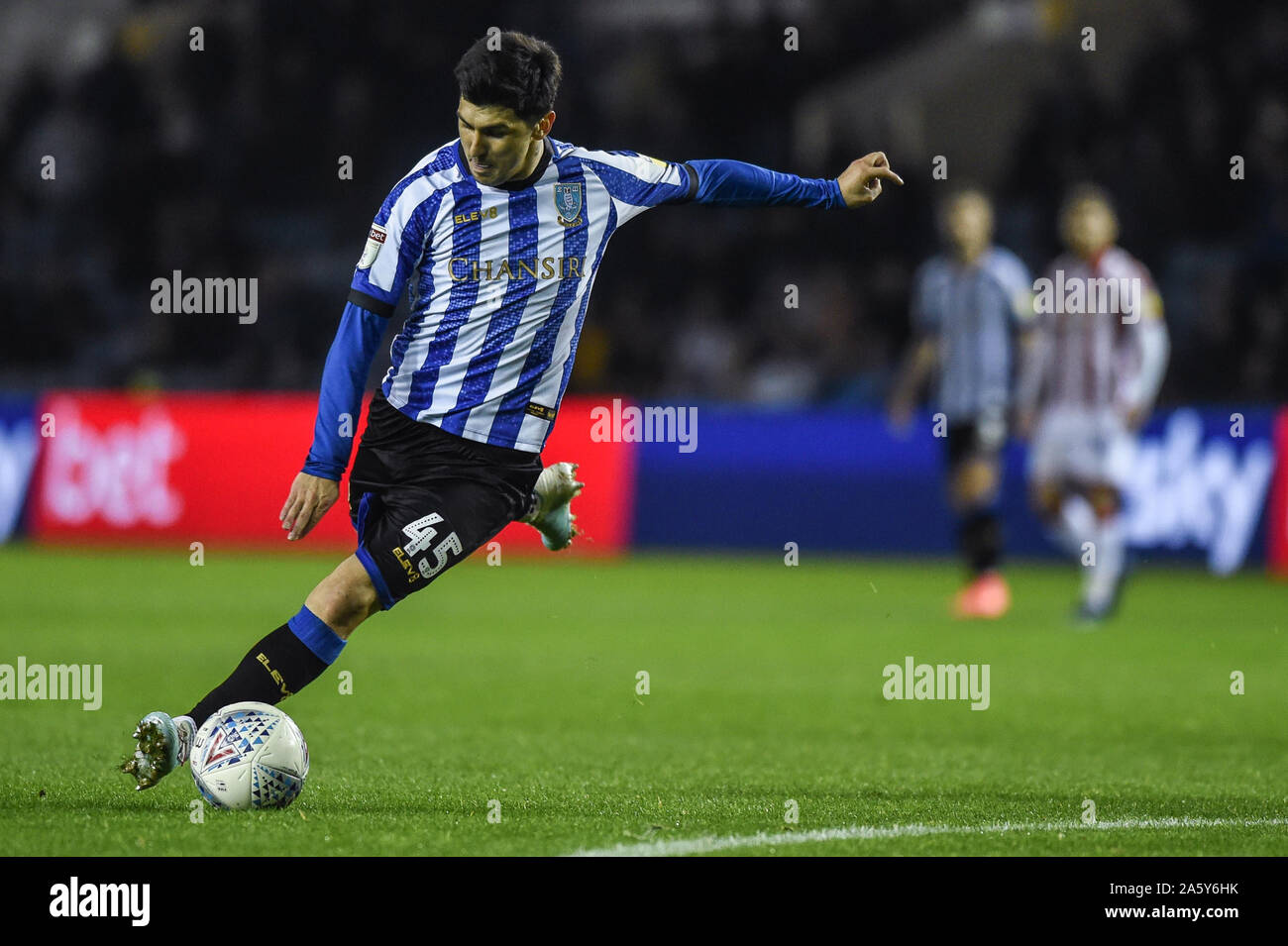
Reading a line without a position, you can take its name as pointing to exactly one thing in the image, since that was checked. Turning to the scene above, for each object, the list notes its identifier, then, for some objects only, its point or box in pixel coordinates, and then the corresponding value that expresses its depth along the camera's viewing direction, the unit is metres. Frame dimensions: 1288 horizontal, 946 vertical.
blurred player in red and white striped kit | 10.52
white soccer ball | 4.62
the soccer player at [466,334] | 4.72
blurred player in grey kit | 10.77
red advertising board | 14.77
